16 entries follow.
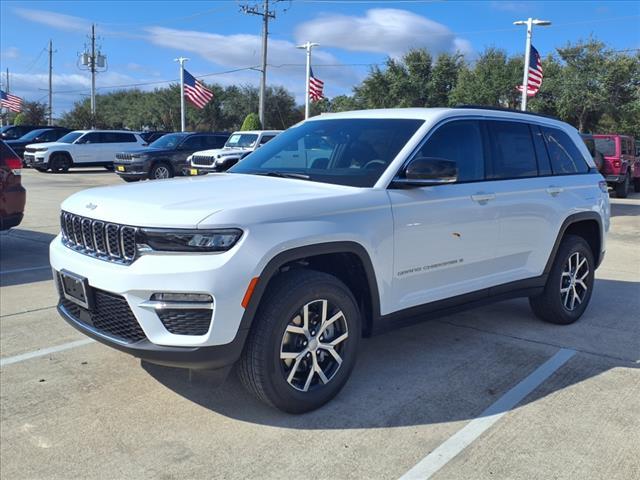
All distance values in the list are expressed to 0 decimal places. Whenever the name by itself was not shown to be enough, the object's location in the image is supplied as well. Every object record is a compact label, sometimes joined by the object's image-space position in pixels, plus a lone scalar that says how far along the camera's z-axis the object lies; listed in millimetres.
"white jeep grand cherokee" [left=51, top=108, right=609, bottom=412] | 3152
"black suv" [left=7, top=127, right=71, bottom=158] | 26641
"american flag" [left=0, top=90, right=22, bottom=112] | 43125
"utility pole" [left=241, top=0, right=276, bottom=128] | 36062
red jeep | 18234
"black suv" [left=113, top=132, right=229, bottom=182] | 19391
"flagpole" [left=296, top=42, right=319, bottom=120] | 32281
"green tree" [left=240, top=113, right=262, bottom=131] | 34938
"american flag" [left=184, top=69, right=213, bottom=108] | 32562
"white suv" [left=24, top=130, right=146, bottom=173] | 23703
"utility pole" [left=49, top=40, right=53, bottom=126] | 60416
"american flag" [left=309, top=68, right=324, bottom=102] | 31672
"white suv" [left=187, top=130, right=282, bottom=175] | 17406
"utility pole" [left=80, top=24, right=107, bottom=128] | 56509
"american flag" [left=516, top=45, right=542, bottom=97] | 24672
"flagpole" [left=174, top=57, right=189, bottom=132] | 34056
